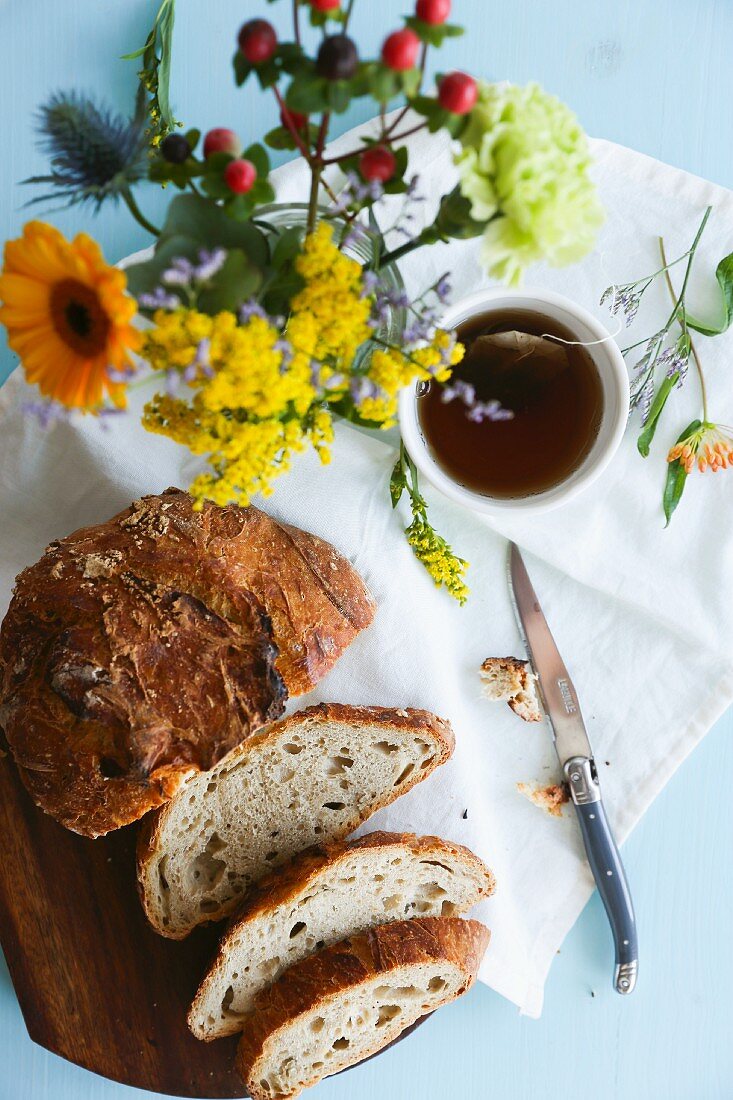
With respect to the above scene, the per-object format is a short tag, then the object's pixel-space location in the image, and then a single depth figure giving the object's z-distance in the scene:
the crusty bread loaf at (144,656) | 0.80
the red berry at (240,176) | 0.69
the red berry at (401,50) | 0.63
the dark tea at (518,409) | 0.84
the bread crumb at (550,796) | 0.92
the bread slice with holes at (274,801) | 0.87
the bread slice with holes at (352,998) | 0.87
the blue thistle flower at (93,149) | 0.69
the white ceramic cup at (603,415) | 0.82
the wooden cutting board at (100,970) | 0.89
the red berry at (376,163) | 0.70
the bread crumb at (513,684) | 0.91
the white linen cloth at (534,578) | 0.88
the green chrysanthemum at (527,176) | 0.67
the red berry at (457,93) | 0.66
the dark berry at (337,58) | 0.64
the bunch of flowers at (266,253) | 0.67
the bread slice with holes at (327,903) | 0.87
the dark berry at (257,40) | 0.66
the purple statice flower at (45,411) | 0.70
